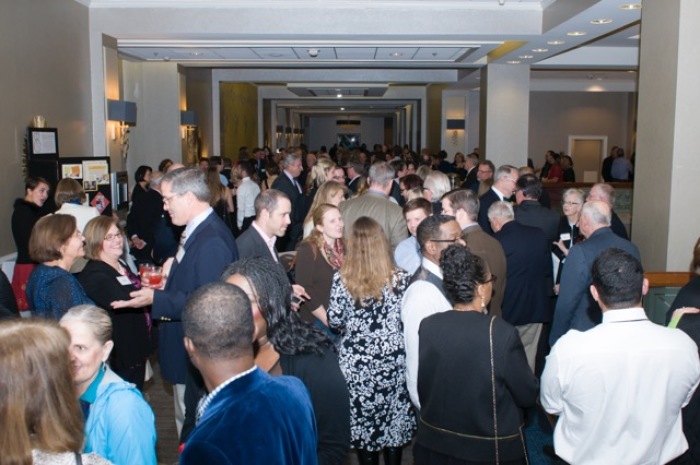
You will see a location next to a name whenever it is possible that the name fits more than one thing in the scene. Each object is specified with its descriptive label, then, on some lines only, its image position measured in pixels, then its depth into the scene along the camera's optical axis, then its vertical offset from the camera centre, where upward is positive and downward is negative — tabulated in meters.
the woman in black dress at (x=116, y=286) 3.75 -0.71
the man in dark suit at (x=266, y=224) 4.19 -0.42
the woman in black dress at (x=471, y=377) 2.62 -0.83
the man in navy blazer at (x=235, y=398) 1.58 -0.58
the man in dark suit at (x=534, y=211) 5.66 -0.46
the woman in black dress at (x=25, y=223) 6.11 -0.63
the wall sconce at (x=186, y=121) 13.27 +0.57
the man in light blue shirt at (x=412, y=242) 4.42 -0.56
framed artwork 7.25 +0.08
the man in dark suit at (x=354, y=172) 8.61 -0.24
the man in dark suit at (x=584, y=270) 4.26 -0.70
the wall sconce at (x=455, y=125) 18.83 +0.75
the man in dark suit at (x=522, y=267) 4.79 -0.77
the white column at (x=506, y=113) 12.14 +0.69
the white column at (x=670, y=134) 5.10 +0.15
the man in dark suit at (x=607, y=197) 5.25 -0.32
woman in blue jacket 2.15 -0.78
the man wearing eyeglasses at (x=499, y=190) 6.45 -0.33
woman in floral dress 3.45 -0.88
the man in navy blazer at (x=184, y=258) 3.43 -0.52
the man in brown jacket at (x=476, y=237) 4.36 -0.52
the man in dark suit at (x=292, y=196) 7.68 -0.49
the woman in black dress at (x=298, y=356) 2.10 -0.61
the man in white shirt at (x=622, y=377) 2.45 -0.77
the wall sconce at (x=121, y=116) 9.49 +0.47
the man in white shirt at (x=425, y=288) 3.18 -0.61
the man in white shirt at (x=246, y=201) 8.55 -0.59
